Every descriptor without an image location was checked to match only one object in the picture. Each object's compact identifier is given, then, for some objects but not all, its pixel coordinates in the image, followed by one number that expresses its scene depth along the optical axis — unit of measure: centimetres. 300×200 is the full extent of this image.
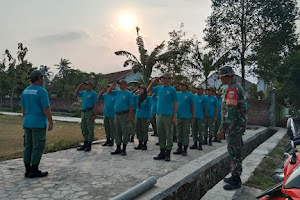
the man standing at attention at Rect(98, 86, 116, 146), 763
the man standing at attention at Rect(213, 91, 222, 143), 995
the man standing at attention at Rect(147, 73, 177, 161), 581
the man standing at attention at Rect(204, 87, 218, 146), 890
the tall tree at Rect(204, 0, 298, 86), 1961
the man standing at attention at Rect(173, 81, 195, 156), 674
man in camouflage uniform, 404
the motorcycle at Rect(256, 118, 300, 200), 182
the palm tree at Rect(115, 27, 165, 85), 1658
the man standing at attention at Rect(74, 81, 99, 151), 686
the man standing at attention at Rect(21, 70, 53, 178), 445
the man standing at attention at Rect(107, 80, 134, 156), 647
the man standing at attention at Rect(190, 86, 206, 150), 785
